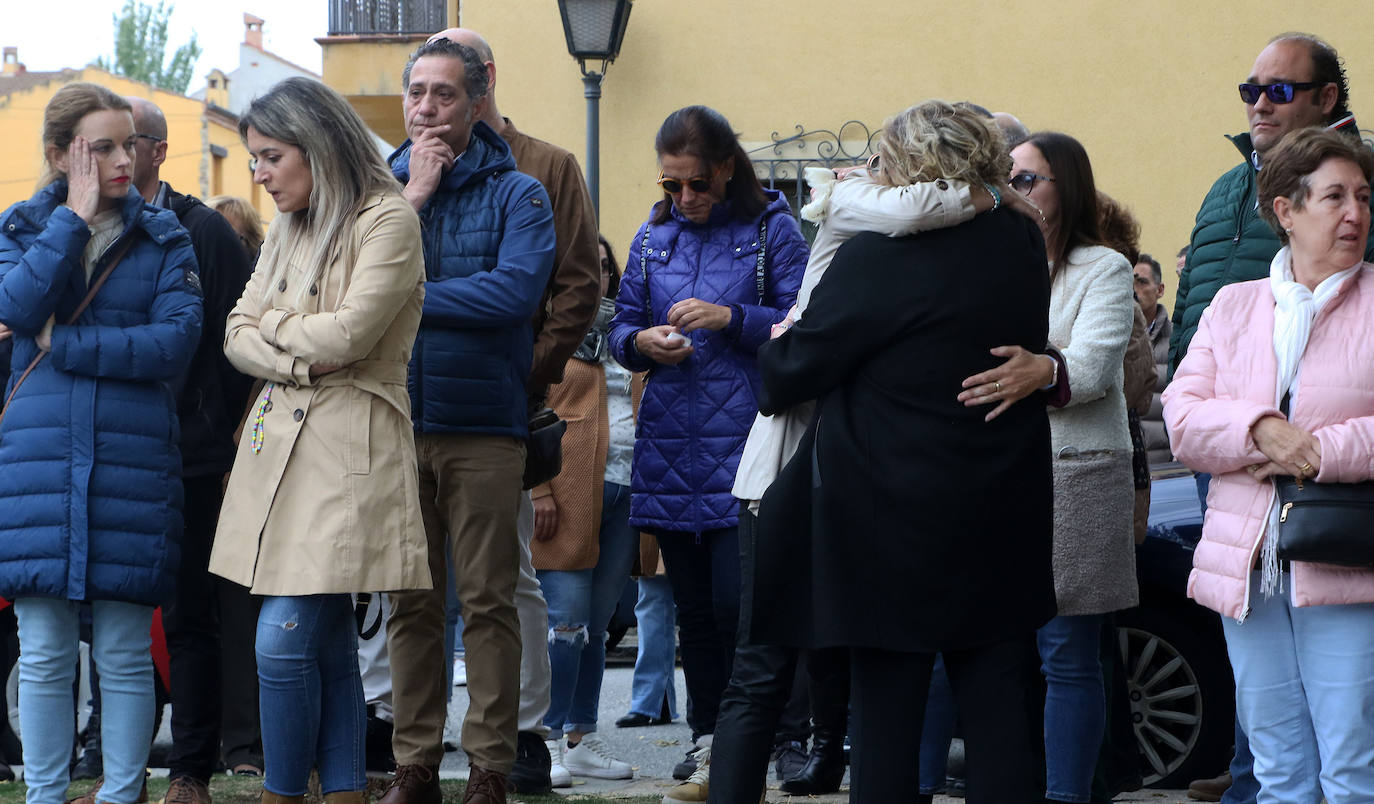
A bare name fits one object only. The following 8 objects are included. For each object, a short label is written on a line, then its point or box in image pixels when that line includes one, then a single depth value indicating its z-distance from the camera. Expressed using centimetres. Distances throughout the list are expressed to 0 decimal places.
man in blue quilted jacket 924
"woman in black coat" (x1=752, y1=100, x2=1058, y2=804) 684
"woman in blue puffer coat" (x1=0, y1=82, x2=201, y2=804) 870
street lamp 2031
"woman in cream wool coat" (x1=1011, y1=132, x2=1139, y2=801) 876
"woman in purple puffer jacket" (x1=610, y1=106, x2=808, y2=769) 1016
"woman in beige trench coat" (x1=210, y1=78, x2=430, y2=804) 796
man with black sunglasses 962
